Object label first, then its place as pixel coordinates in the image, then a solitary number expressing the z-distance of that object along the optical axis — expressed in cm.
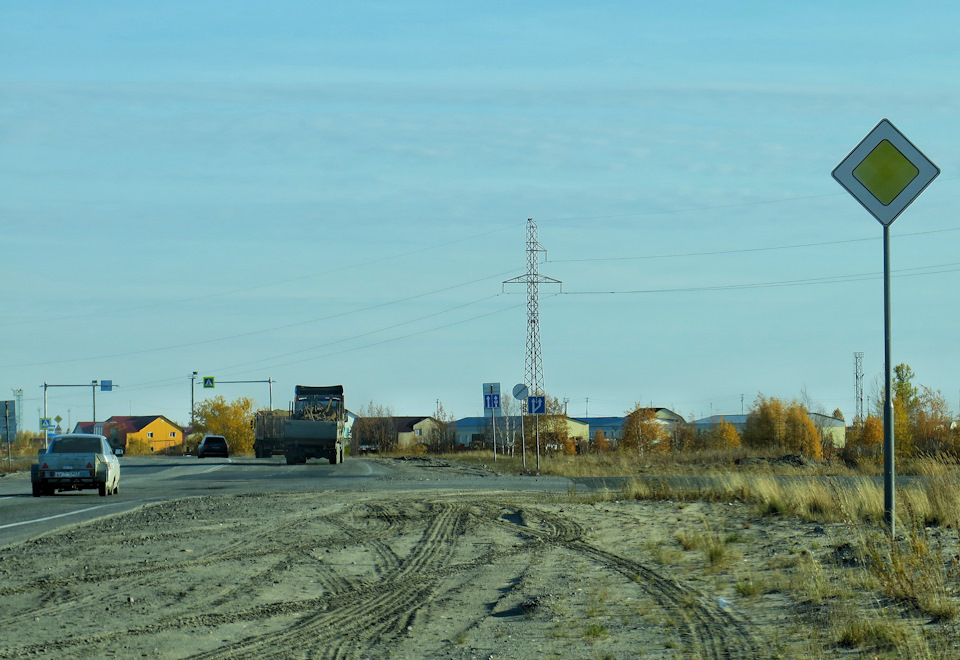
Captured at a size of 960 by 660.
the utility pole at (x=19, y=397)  11332
